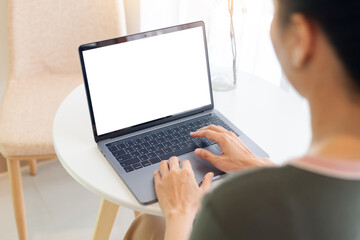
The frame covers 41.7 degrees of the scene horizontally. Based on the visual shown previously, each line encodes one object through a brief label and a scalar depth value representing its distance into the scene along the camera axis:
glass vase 1.37
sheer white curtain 1.71
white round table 1.08
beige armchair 1.62
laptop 1.12
